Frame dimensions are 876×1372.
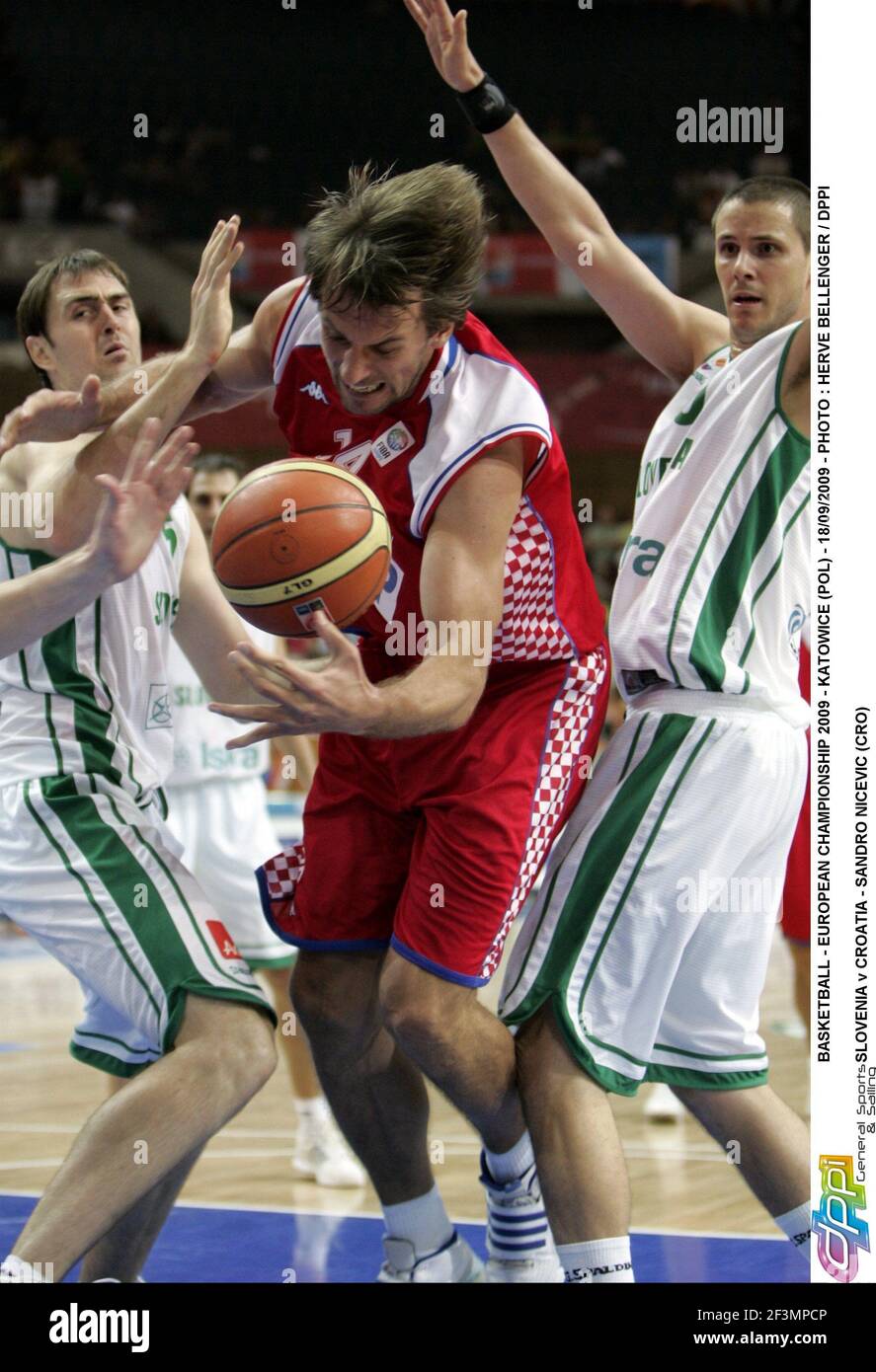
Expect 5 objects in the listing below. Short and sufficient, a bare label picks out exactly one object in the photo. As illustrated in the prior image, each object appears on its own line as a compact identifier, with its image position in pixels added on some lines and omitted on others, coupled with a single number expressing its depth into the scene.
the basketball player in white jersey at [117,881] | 3.22
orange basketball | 3.16
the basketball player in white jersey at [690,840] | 3.34
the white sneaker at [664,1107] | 6.05
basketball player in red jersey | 3.22
